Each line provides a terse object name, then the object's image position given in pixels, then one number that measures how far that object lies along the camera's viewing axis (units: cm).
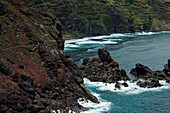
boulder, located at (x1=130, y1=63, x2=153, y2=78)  12419
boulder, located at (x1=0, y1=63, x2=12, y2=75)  7438
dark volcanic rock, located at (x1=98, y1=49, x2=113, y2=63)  13325
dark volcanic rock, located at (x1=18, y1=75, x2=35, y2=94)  7312
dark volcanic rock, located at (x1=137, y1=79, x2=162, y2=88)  10658
